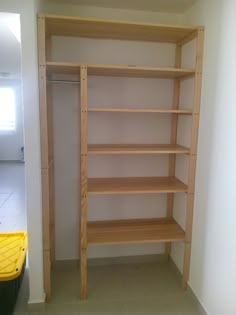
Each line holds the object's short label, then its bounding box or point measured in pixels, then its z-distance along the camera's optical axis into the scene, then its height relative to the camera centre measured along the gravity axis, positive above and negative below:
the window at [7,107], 7.48 +0.21
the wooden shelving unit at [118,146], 1.87 -0.24
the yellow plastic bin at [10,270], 1.85 -1.13
